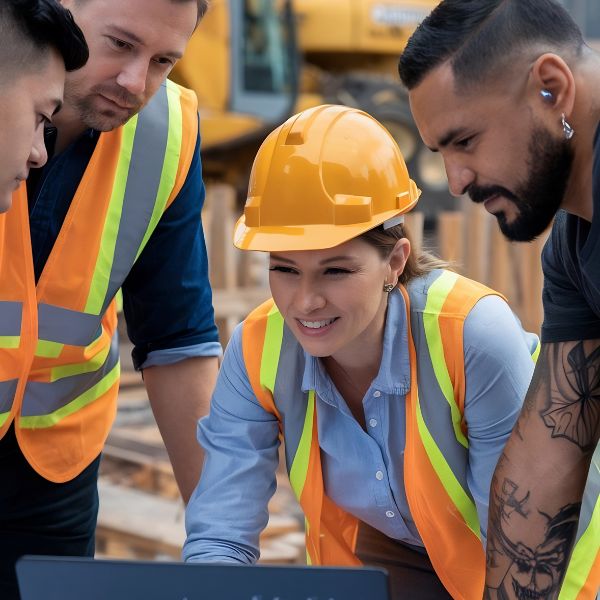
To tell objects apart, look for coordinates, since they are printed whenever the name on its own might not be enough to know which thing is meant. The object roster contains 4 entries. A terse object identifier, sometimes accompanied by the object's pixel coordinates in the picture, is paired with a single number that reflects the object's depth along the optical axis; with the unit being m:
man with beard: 3.67
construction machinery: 21.19
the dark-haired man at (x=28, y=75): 3.70
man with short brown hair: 4.47
